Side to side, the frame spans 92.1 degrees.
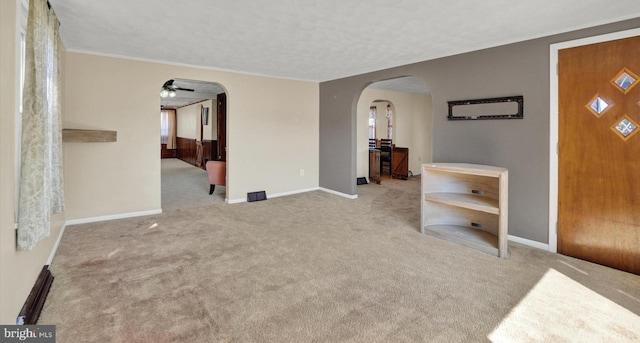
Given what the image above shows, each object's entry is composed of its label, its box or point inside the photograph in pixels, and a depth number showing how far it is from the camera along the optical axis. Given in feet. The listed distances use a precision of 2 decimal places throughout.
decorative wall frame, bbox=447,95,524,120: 10.74
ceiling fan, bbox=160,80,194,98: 20.84
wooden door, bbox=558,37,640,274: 8.63
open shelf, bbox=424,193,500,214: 10.03
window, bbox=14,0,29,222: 5.82
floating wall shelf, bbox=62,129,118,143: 11.56
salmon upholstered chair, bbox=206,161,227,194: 18.57
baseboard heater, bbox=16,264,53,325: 5.84
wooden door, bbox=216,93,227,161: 24.04
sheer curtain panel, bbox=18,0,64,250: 5.84
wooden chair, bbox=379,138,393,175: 26.63
